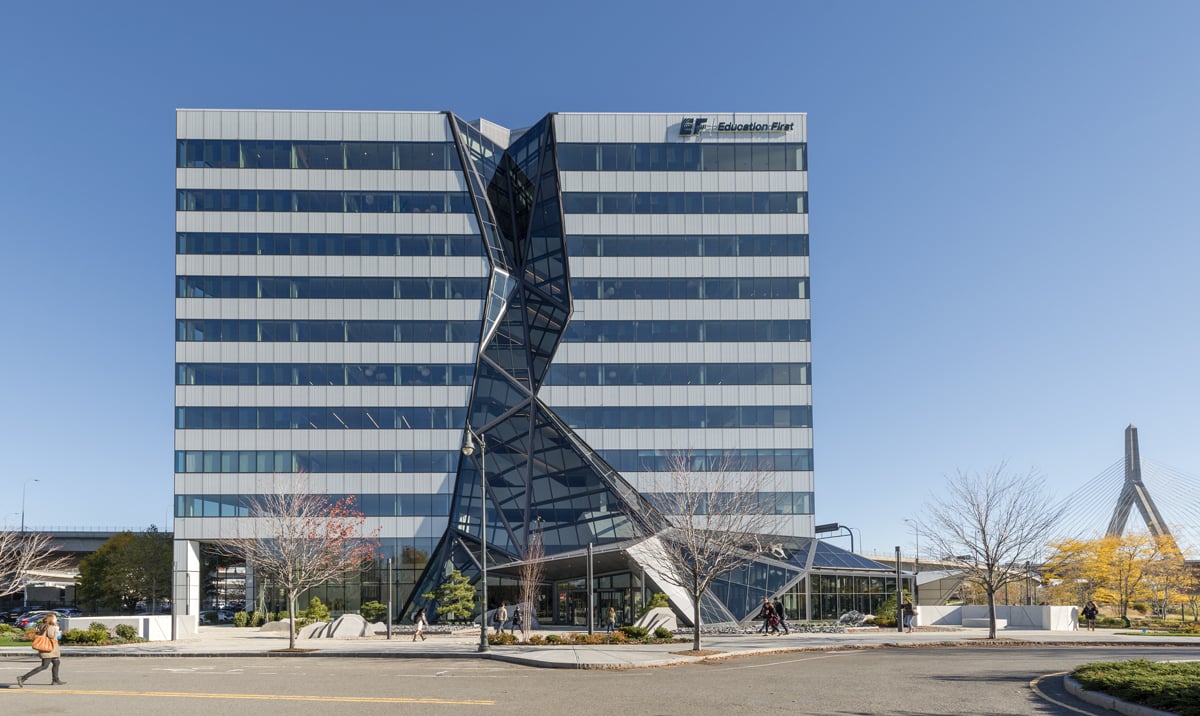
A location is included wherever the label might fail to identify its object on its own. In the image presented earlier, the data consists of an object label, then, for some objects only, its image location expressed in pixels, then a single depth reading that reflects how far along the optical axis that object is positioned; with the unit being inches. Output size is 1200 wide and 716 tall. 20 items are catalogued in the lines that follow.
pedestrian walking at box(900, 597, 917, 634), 2028.8
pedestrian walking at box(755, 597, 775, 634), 1905.8
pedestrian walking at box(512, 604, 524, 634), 1780.4
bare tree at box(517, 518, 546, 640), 2081.7
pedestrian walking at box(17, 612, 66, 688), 954.1
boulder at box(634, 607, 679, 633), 1829.5
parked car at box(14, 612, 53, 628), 2246.6
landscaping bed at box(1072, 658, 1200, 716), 681.6
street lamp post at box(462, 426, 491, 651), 1430.9
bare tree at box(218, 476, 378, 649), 1991.9
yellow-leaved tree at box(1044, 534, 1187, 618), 2758.4
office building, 2472.9
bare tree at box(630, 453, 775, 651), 1553.9
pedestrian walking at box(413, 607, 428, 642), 1833.9
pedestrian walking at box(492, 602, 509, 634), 1835.6
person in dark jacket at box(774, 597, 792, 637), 2137.1
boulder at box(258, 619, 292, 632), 2271.2
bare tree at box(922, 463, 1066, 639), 1835.6
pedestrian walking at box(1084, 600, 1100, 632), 2212.1
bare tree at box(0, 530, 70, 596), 2095.0
